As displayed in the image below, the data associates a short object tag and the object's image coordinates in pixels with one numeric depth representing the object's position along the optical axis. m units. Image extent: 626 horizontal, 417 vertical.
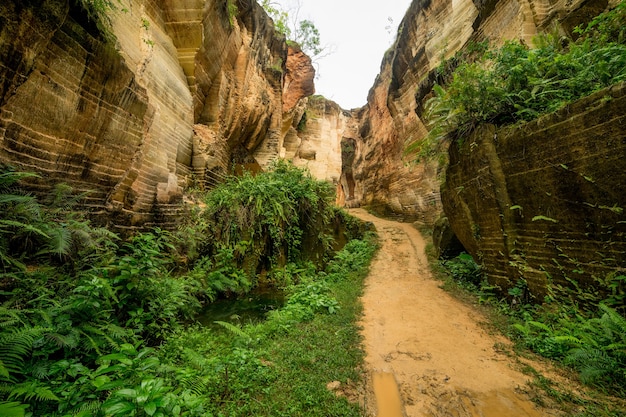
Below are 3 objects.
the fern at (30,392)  1.72
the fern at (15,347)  1.98
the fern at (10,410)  1.45
